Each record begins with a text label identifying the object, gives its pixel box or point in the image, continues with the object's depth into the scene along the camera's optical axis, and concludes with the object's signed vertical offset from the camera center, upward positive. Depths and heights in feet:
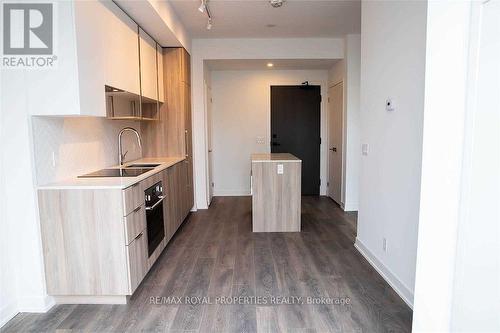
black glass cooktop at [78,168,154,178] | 8.84 -1.14
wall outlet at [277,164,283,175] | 12.53 -1.46
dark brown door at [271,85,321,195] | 19.49 +0.47
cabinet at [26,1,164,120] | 6.79 +1.77
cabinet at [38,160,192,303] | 7.12 -2.51
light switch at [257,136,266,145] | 19.81 -0.41
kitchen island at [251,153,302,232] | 12.55 -2.51
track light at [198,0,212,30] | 10.01 +4.52
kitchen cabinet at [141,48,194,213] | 13.98 +0.64
